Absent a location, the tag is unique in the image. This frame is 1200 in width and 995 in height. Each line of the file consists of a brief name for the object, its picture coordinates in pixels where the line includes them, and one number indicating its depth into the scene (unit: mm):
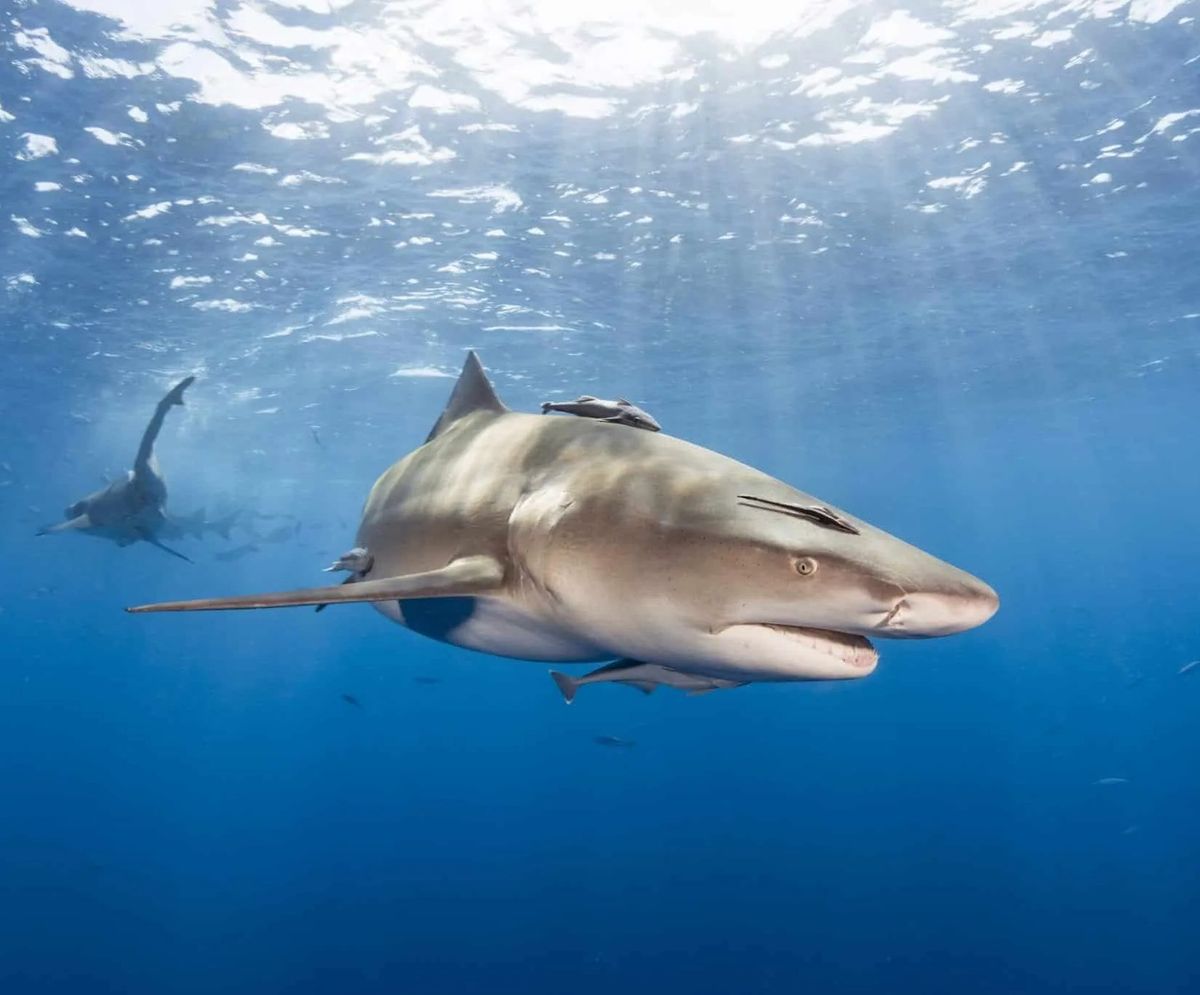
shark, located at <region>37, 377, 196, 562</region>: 10844
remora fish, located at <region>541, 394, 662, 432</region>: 3994
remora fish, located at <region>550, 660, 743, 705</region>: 3518
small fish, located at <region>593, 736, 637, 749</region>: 14078
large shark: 2104
